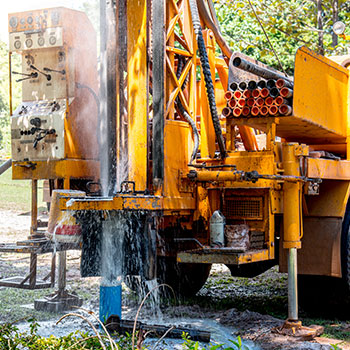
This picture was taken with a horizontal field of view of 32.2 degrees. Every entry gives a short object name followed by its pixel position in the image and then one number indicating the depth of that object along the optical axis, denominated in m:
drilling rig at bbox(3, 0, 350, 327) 4.97
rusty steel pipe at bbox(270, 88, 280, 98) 5.07
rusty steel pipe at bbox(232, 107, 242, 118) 5.26
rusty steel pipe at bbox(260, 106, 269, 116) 5.12
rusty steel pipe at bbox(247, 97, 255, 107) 5.20
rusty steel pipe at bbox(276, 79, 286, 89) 5.04
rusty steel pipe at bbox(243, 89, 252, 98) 5.22
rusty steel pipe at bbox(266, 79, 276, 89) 5.13
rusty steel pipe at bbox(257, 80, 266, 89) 5.17
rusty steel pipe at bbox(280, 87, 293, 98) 5.02
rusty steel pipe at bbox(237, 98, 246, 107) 5.24
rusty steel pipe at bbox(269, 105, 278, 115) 5.07
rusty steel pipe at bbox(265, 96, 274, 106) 5.10
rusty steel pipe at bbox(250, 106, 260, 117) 5.17
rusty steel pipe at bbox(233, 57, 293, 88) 4.94
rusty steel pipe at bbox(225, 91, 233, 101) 5.31
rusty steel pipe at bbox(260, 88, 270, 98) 5.11
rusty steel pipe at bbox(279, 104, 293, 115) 5.03
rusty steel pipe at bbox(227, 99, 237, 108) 5.30
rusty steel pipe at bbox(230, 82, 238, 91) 5.31
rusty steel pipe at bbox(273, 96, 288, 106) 5.05
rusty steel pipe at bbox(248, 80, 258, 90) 5.21
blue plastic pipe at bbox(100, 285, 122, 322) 5.01
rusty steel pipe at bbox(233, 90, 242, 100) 5.25
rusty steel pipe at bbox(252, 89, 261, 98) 5.17
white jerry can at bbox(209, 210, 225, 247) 5.06
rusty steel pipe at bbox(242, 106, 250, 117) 5.23
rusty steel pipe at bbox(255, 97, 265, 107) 5.17
